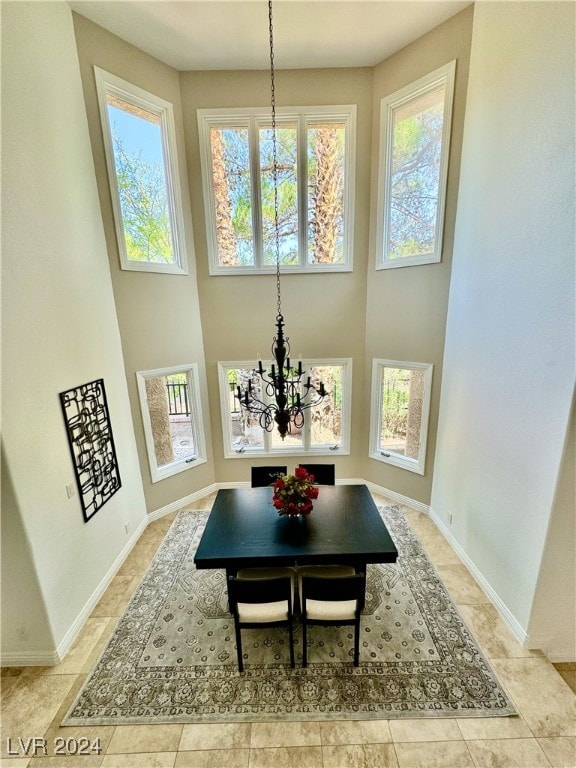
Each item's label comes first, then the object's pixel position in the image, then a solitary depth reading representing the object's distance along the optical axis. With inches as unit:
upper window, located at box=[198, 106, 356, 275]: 177.2
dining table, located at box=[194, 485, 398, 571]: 110.5
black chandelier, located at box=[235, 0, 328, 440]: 106.0
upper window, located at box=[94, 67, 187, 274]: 152.3
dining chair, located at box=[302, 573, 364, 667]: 99.0
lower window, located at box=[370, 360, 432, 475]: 181.8
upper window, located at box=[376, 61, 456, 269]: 154.8
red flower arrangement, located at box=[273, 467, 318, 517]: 122.6
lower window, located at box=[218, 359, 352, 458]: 205.5
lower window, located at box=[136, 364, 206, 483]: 180.4
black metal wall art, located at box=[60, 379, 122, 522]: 124.9
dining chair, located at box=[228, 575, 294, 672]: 100.6
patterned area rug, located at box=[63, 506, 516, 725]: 96.1
